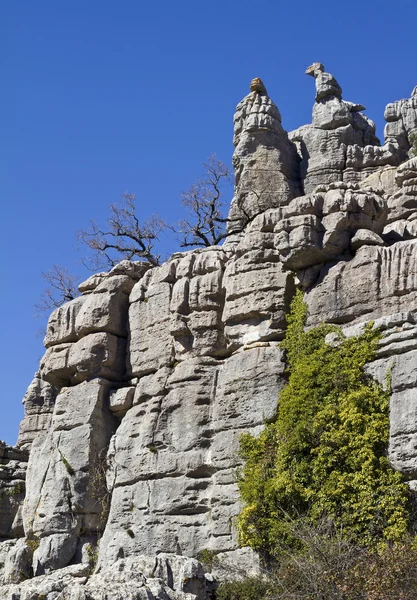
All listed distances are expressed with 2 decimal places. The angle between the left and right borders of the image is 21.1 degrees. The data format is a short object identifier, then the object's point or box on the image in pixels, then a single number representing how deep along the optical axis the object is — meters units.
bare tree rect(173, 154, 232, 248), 36.47
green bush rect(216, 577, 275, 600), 20.34
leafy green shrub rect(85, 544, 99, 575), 26.25
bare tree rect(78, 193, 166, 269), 37.00
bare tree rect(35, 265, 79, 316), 37.66
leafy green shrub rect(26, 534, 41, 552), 27.89
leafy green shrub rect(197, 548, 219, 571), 23.34
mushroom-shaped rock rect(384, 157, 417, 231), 28.34
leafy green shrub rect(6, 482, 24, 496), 31.50
